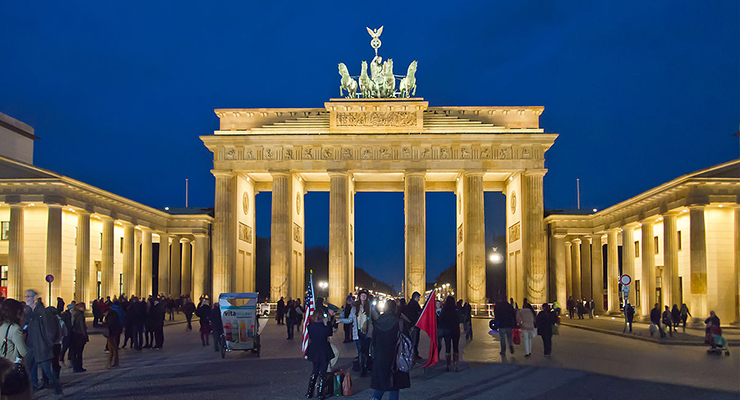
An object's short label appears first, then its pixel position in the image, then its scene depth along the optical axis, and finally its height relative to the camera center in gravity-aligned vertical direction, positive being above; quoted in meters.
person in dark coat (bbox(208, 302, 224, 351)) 20.05 -2.00
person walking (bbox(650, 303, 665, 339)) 24.91 -2.57
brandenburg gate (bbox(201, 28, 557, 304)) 48.50 +6.49
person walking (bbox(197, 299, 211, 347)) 23.34 -2.23
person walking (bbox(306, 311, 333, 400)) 12.07 -1.71
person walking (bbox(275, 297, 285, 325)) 35.50 -3.03
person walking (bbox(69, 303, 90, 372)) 16.12 -1.89
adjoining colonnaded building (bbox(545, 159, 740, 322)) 32.84 +0.26
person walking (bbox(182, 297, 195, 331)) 32.32 -2.63
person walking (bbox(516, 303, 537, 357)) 19.22 -2.13
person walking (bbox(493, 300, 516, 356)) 19.30 -1.95
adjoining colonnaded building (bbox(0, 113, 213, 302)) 35.28 +1.26
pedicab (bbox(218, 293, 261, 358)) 19.62 -2.00
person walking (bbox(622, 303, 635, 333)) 28.59 -2.71
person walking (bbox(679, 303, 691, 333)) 28.77 -2.85
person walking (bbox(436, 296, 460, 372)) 15.91 -1.79
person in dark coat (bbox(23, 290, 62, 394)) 12.48 -1.45
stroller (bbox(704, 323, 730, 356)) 19.83 -2.73
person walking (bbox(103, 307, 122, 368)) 17.06 -1.92
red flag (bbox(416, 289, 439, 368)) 14.26 -1.41
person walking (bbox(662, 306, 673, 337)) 25.71 -2.72
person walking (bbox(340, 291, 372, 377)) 15.45 -1.70
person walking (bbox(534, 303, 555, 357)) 19.16 -2.21
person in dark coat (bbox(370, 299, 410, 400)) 9.91 -1.58
